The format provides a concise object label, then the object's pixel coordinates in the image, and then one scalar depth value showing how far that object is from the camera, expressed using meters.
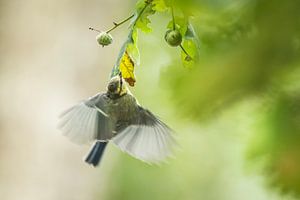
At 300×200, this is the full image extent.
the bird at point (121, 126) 4.51
